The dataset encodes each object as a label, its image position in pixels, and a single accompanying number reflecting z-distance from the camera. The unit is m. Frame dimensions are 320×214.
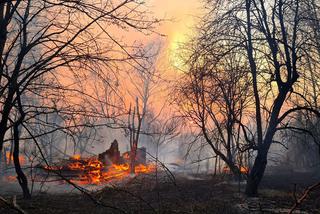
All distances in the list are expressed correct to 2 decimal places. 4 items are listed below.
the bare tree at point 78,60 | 4.47
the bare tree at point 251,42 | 10.34
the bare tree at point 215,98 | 13.48
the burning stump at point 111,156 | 20.87
